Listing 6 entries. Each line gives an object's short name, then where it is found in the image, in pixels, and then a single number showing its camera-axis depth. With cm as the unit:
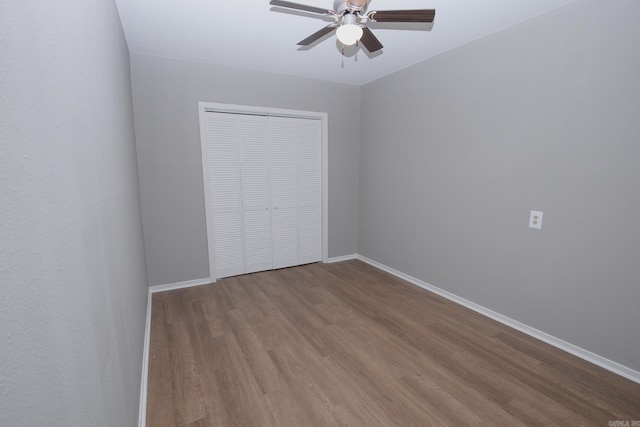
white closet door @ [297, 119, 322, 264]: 386
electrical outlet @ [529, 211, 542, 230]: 226
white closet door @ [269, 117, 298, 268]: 367
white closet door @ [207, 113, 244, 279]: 332
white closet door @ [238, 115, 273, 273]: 349
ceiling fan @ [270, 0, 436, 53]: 162
